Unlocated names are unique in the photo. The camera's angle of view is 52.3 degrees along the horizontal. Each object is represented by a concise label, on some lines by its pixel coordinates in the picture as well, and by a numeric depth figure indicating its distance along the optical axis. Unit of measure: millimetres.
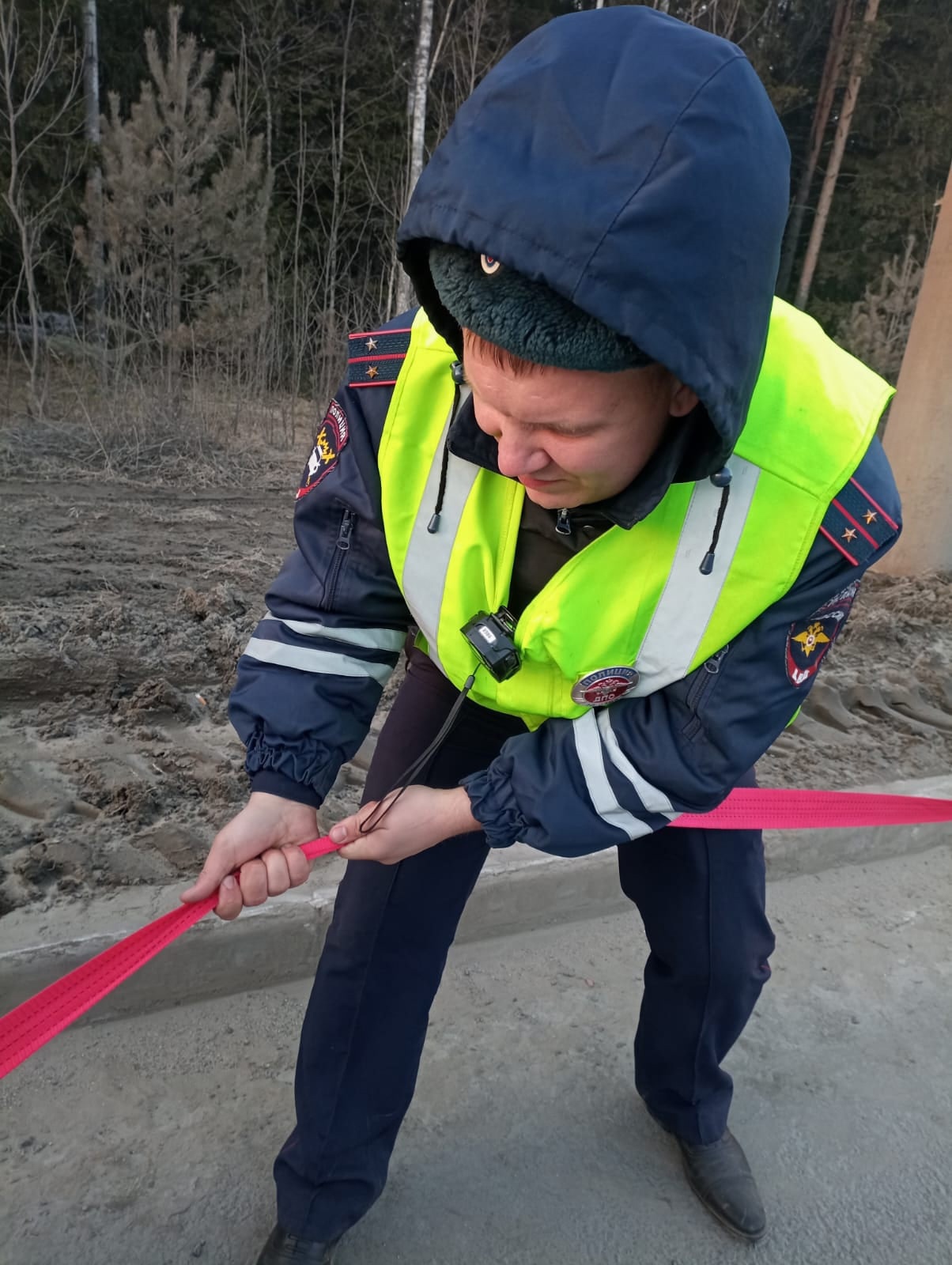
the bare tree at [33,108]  9836
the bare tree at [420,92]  13023
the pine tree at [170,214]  10539
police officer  1123
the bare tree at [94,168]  11289
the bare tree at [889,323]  13641
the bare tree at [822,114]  20750
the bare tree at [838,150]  20281
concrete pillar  6117
